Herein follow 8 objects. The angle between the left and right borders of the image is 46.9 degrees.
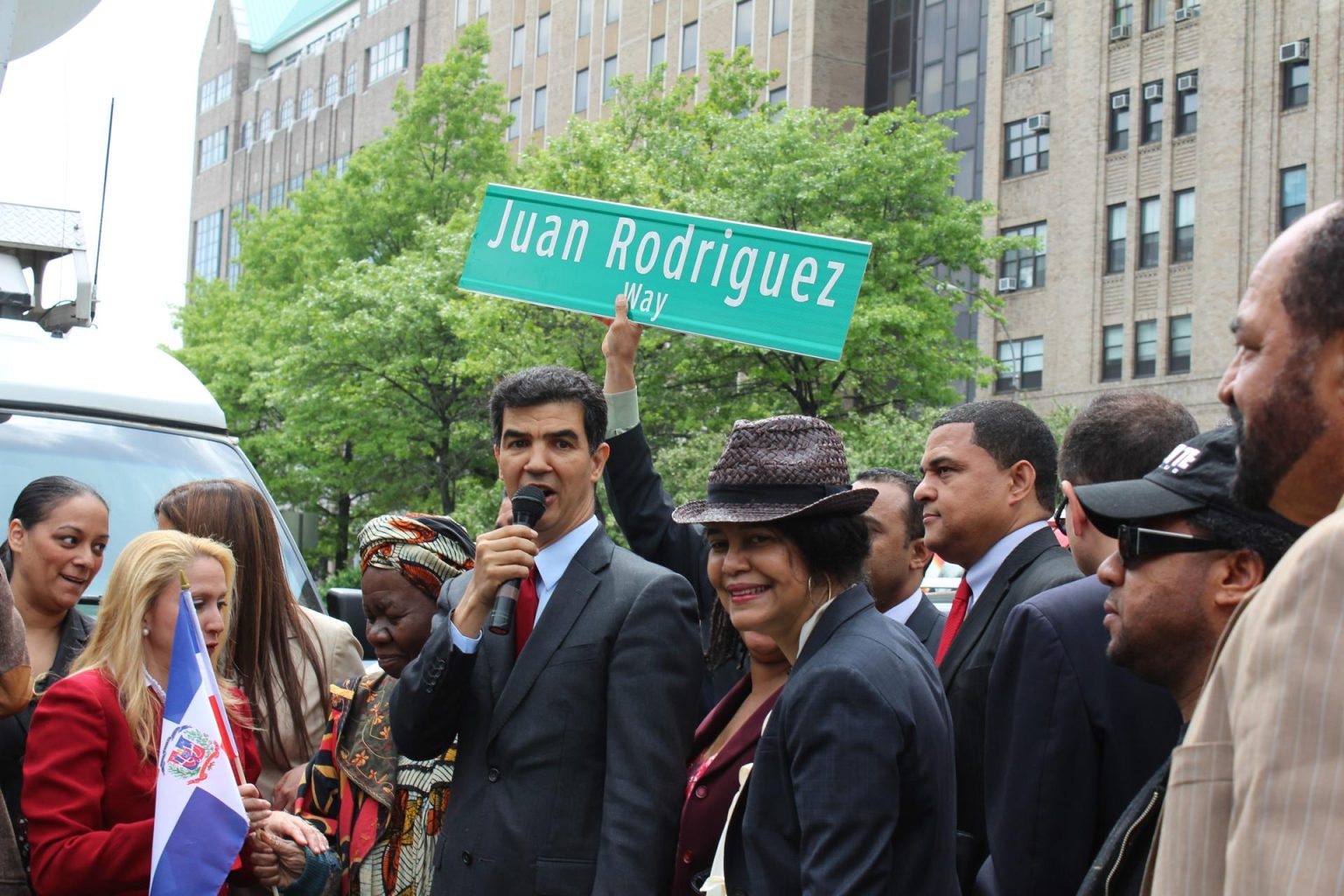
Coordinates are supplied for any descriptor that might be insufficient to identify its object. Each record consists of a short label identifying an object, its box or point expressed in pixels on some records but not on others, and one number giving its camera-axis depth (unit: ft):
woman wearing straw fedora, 9.92
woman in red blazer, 12.48
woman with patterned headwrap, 14.34
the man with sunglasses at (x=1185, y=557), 9.71
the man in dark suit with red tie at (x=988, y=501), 15.11
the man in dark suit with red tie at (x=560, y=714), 12.25
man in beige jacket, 5.05
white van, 22.79
